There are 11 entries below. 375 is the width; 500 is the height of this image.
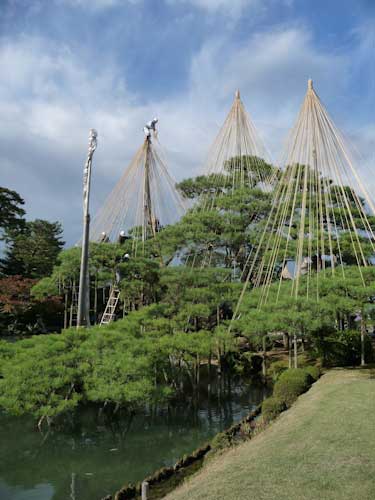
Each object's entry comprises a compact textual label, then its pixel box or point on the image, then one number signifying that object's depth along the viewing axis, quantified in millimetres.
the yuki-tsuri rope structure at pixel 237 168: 24250
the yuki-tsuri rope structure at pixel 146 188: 23297
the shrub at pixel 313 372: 15948
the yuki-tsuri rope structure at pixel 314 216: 15102
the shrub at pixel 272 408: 11727
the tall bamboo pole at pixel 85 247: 15422
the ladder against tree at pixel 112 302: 18644
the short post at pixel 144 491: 7180
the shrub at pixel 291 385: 13219
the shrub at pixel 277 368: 18088
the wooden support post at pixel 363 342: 16656
